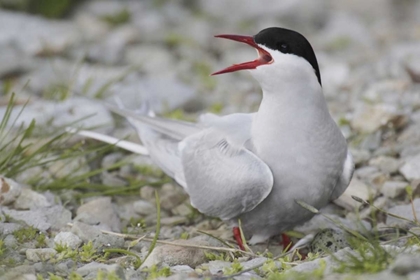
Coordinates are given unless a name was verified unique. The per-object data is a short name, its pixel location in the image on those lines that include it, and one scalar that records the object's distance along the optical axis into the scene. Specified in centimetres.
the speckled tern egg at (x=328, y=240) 663
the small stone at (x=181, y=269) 584
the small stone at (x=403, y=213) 705
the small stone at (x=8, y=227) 663
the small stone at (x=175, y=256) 614
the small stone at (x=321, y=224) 730
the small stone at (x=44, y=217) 689
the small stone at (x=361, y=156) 851
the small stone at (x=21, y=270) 553
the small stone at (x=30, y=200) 733
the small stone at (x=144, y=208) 795
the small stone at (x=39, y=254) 612
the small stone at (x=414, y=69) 1051
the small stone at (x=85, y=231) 656
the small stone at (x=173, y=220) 775
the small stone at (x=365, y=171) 819
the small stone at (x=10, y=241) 636
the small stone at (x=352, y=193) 768
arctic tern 643
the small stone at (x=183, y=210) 796
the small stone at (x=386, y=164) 820
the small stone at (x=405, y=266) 450
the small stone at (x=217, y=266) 592
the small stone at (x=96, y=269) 544
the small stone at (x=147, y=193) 833
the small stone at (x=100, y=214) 728
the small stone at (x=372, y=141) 877
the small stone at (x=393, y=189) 769
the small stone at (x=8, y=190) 709
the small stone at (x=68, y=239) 639
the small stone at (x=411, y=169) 790
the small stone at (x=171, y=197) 815
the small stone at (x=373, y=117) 895
